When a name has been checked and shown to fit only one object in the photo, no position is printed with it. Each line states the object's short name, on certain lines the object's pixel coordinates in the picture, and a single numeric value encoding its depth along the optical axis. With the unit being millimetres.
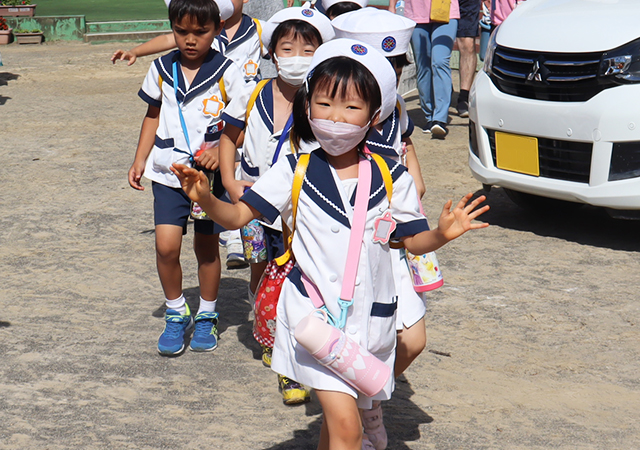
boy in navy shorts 6865
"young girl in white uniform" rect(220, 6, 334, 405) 6181
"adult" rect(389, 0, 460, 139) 14874
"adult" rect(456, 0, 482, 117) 16486
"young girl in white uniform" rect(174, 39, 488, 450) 4525
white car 8927
